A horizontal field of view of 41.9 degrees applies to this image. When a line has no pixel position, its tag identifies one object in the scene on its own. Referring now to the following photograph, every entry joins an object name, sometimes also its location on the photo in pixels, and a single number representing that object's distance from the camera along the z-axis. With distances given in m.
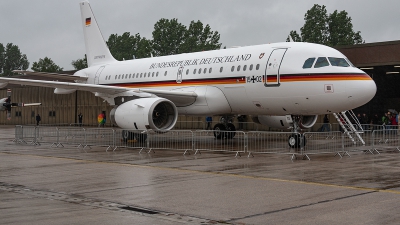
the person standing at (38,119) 49.36
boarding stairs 24.06
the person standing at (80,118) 47.26
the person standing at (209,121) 33.62
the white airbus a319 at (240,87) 17.64
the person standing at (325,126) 29.92
